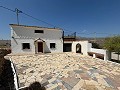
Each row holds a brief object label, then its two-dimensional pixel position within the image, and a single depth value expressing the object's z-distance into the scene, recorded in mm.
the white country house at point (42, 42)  12098
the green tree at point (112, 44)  7723
